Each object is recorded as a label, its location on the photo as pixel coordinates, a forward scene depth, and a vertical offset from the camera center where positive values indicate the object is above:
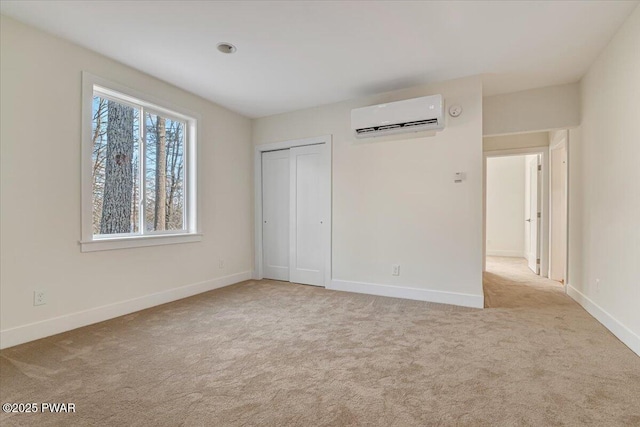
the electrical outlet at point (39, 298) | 2.46 -0.70
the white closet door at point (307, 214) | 4.30 -0.01
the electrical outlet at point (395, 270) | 3.73 -0.71
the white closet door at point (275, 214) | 4.66 -0.02
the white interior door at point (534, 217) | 5.18 -0.07
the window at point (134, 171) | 2.88 +0.47
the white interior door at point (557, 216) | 4.66 -0.04
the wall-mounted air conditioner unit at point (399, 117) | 3.28 +1.10
